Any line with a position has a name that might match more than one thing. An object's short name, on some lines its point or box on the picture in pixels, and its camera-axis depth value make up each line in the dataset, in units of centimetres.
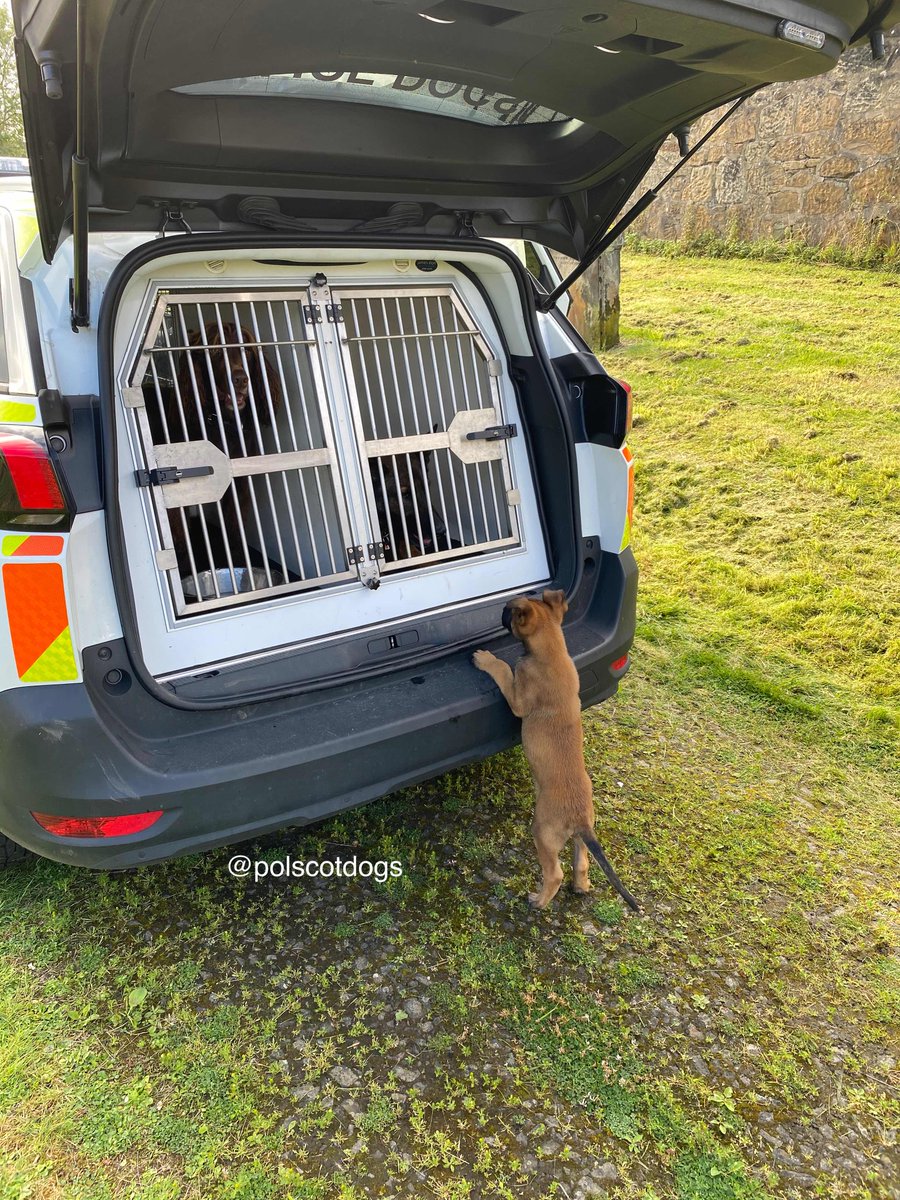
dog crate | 272
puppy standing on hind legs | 268
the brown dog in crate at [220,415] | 283
